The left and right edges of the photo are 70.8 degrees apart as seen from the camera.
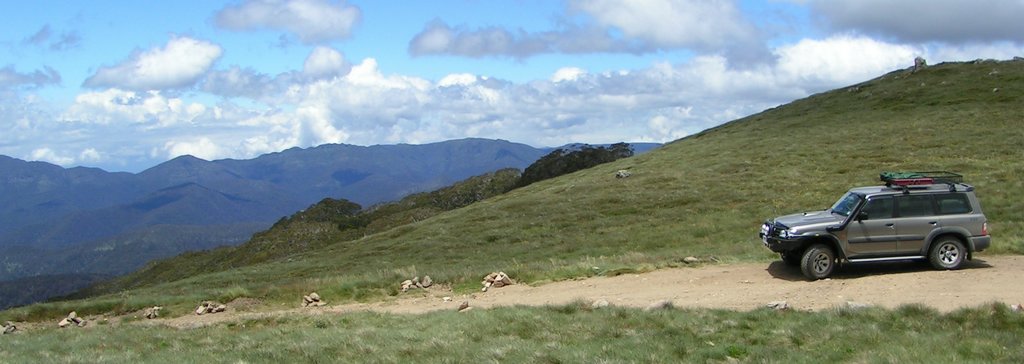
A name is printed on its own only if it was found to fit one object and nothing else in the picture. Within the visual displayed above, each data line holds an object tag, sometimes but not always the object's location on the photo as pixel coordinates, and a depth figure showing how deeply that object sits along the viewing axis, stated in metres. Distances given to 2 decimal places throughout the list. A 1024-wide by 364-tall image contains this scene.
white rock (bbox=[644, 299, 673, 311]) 14.99
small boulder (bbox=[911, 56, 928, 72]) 80.72
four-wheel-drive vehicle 17.89
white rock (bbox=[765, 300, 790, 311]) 14.34
